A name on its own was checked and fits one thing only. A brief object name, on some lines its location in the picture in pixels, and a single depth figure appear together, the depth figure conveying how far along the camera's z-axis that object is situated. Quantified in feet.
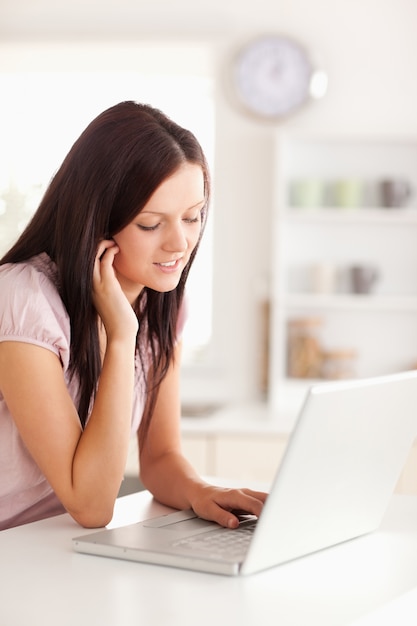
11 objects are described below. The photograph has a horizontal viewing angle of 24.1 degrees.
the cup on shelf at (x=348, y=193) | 12.64
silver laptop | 3.92
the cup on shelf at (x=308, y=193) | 12.73
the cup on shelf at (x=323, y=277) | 12.75
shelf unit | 12.92
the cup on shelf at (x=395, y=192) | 12.51
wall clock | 12.85
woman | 4.96
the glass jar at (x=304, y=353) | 12.87
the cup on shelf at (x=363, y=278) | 12.56
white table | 3.52
